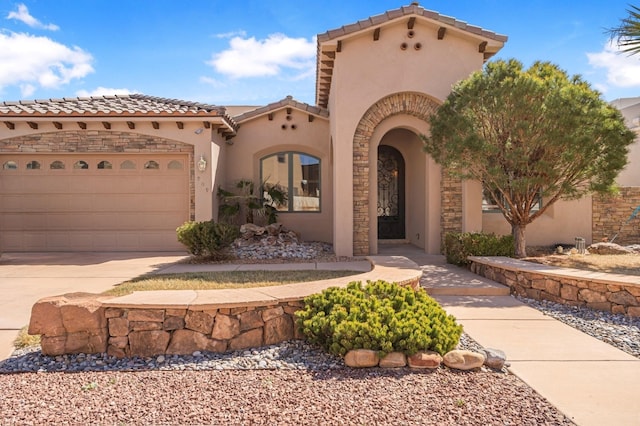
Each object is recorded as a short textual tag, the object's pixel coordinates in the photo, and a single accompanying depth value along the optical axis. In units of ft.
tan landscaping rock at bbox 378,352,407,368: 13.69
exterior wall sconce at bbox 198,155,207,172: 38.19
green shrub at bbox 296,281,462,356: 13.84
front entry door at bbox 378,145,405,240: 45.62
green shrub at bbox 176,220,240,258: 30.96
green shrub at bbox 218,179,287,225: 41.24
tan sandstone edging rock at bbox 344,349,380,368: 13.71
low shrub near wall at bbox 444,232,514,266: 29.94
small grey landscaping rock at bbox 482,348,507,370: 13.70
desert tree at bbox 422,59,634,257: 27.76
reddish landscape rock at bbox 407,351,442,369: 13.57
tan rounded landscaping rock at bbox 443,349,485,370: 13.58
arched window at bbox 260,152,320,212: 44.83
